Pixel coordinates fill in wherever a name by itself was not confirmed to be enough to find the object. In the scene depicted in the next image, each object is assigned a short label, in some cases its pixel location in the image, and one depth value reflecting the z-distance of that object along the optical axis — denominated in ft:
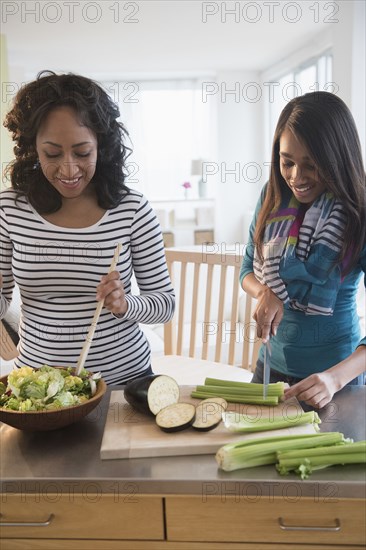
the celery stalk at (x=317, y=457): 3.17
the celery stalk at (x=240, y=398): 3.91
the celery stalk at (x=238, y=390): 4.00
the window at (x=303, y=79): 21.08
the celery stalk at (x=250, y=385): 4.01
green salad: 3.56
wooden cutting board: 3.41
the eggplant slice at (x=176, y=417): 3.57
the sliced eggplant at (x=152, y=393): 3.77
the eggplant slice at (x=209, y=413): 3.58
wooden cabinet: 3.18
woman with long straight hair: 4.29
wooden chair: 7.18
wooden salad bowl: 3.45
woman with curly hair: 4.38
